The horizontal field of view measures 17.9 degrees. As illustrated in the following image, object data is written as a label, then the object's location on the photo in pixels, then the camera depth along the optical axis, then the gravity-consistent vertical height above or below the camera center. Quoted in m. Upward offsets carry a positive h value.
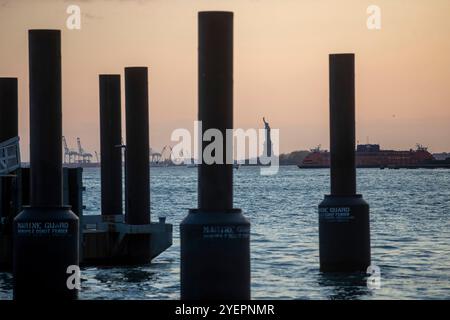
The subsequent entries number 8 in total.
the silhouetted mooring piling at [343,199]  36.09 -1.14
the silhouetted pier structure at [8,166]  38.12 -0.24
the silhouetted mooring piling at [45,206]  28.14 -0.98
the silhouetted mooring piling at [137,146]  41.47 +0.29
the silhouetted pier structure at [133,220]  41.53 -1.92
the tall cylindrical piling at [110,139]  45.25 +0.55
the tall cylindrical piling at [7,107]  42.75 +1.51
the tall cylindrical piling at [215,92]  26.31 +1.17
